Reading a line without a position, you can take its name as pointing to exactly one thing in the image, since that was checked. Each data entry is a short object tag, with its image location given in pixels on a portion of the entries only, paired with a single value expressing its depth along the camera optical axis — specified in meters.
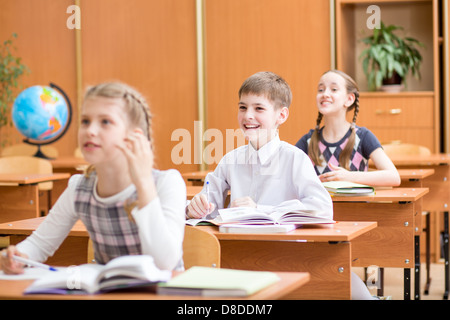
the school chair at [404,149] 4.46
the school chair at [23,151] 5.30
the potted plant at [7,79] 5.59
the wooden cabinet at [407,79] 5.02
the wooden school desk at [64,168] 4.72
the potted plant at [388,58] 5.09
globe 5.13
